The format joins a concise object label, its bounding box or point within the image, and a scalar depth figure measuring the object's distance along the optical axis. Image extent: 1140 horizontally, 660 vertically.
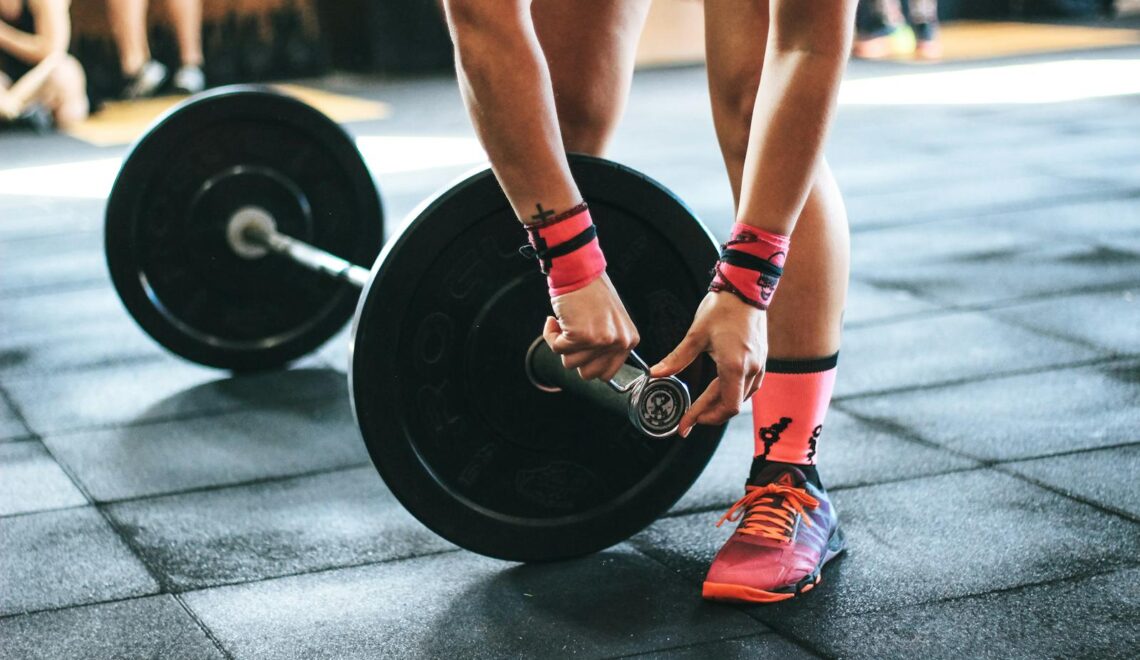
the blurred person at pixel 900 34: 7.29
